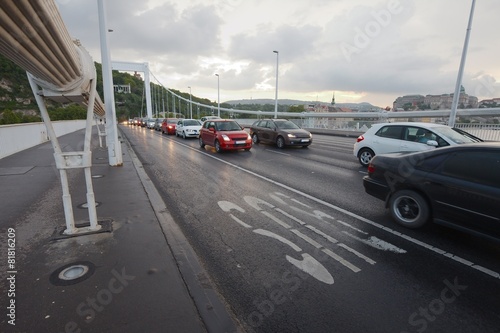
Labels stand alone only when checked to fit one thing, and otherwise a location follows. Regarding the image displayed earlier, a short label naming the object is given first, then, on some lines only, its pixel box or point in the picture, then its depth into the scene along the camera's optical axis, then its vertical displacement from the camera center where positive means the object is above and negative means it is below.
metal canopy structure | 1.99 +0.54
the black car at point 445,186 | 3.33 -0.94
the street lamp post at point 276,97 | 35.25 +2.78
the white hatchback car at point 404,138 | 6.98 -0.48
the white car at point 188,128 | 20.08 -0.89
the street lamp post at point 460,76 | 14.86 +2.71
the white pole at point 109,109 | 8.55 +0.18
